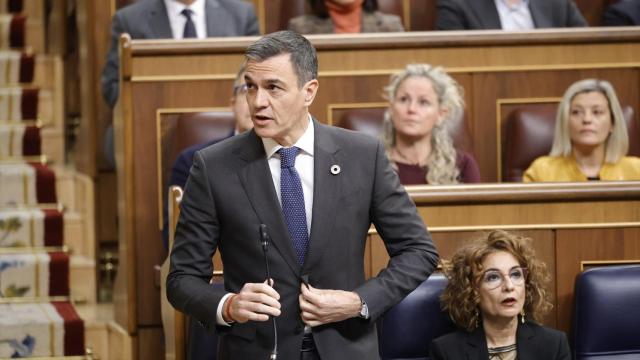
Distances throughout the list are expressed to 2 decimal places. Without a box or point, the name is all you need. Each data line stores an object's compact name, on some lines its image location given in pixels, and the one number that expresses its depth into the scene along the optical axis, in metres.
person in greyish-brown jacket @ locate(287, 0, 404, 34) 18.98
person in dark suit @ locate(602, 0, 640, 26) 19.38
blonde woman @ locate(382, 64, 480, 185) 18.14
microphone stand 16.02
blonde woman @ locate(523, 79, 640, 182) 18.21
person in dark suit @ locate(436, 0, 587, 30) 19.10
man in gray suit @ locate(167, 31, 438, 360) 16.08
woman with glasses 16.96
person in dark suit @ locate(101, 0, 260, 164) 18.72
